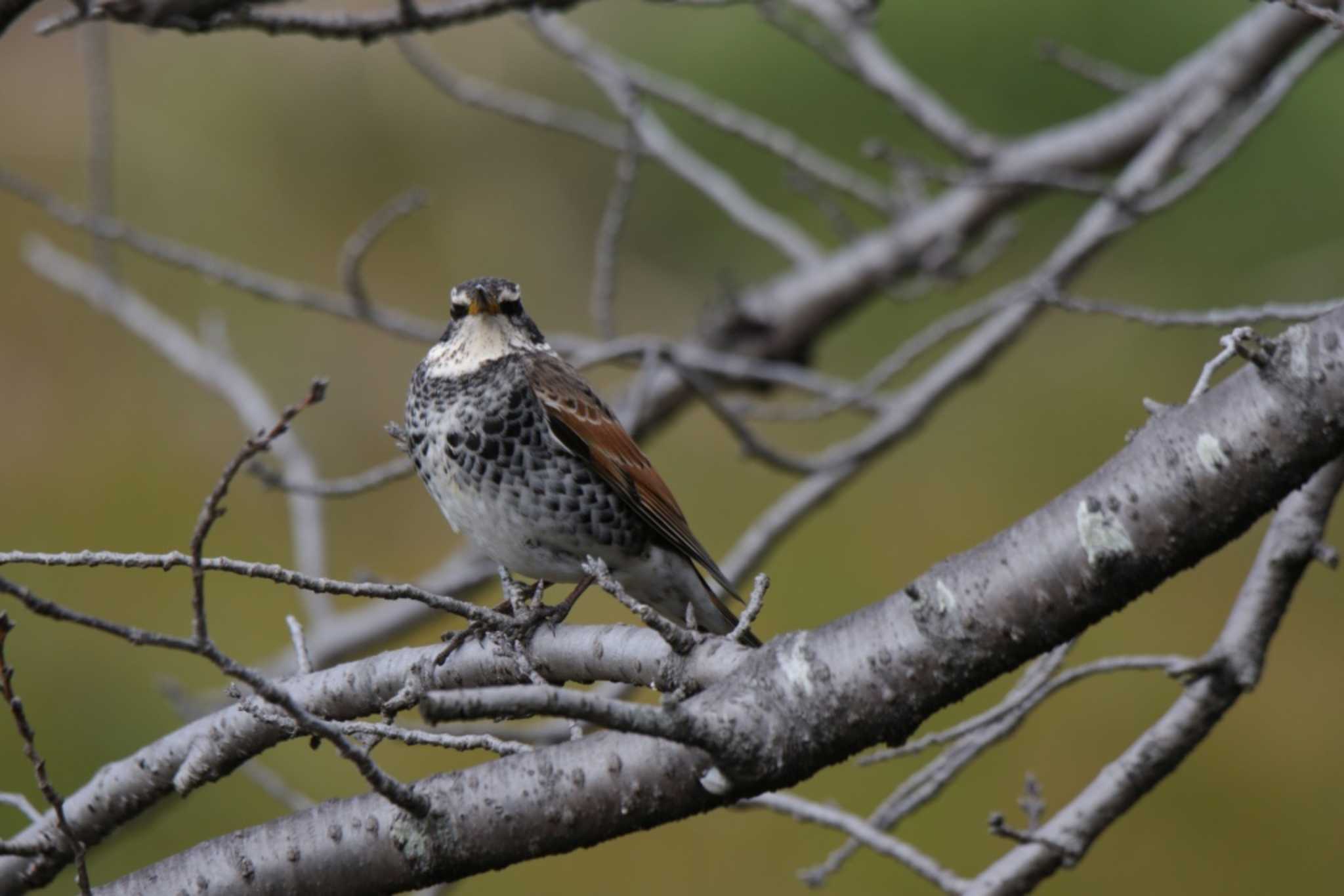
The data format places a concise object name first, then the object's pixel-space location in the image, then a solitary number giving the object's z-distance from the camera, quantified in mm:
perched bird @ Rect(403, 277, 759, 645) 6770
